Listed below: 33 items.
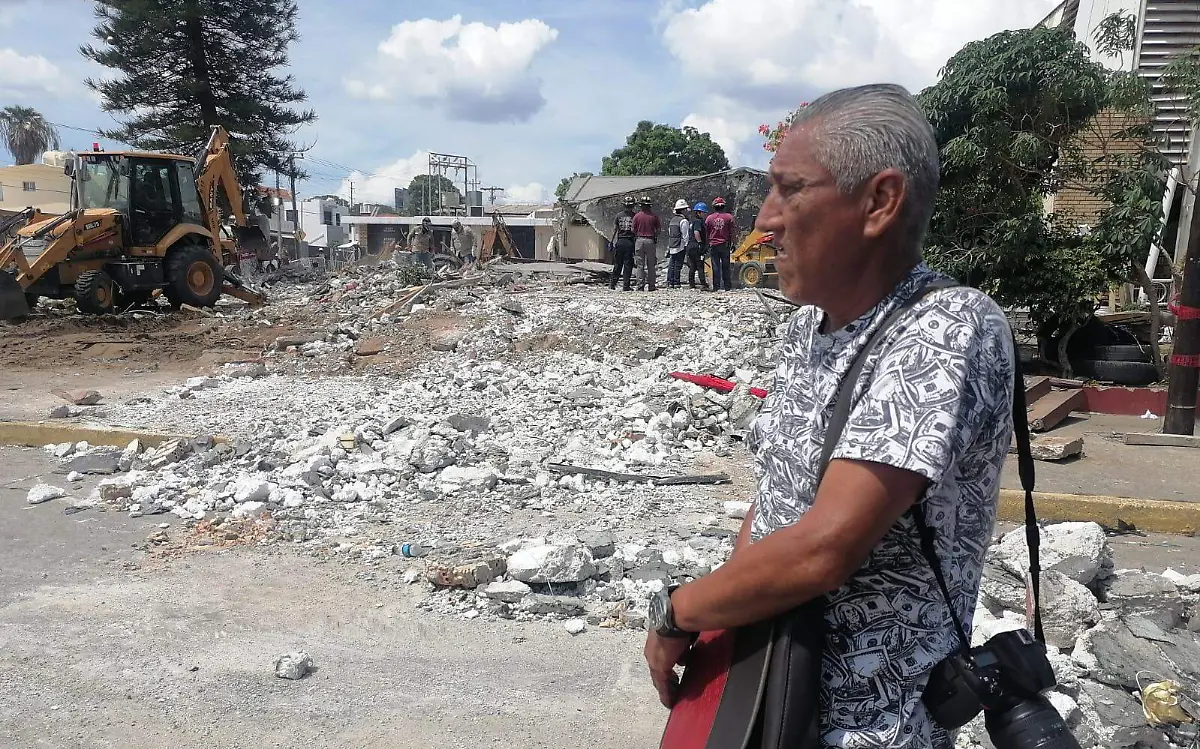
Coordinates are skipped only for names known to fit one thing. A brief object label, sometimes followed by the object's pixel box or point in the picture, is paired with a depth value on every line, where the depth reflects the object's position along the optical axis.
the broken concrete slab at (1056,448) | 5.92
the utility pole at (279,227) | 27.75
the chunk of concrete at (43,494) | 5.44
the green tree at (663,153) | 55.38
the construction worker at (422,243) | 21.79
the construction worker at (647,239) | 14.44
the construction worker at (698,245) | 15.05
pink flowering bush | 12.74
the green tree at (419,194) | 64.80
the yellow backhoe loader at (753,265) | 17.97
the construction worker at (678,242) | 15.31
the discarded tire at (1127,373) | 8.47
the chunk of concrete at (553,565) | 3.95
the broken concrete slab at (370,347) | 10.91
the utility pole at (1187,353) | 6.06
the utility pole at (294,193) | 27.19
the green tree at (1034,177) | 8.03
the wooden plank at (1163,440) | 6.39
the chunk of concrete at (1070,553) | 3.78
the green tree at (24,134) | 48.81
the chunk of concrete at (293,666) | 3.27
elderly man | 1.10
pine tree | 24.06
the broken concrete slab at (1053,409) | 6.79
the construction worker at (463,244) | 22.95
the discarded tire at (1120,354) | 8.59
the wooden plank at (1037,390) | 7.41
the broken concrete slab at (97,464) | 6.05
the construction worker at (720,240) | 14.89
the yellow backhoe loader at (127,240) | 13.05
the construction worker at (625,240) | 14.48
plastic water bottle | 4.47
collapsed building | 23.62
